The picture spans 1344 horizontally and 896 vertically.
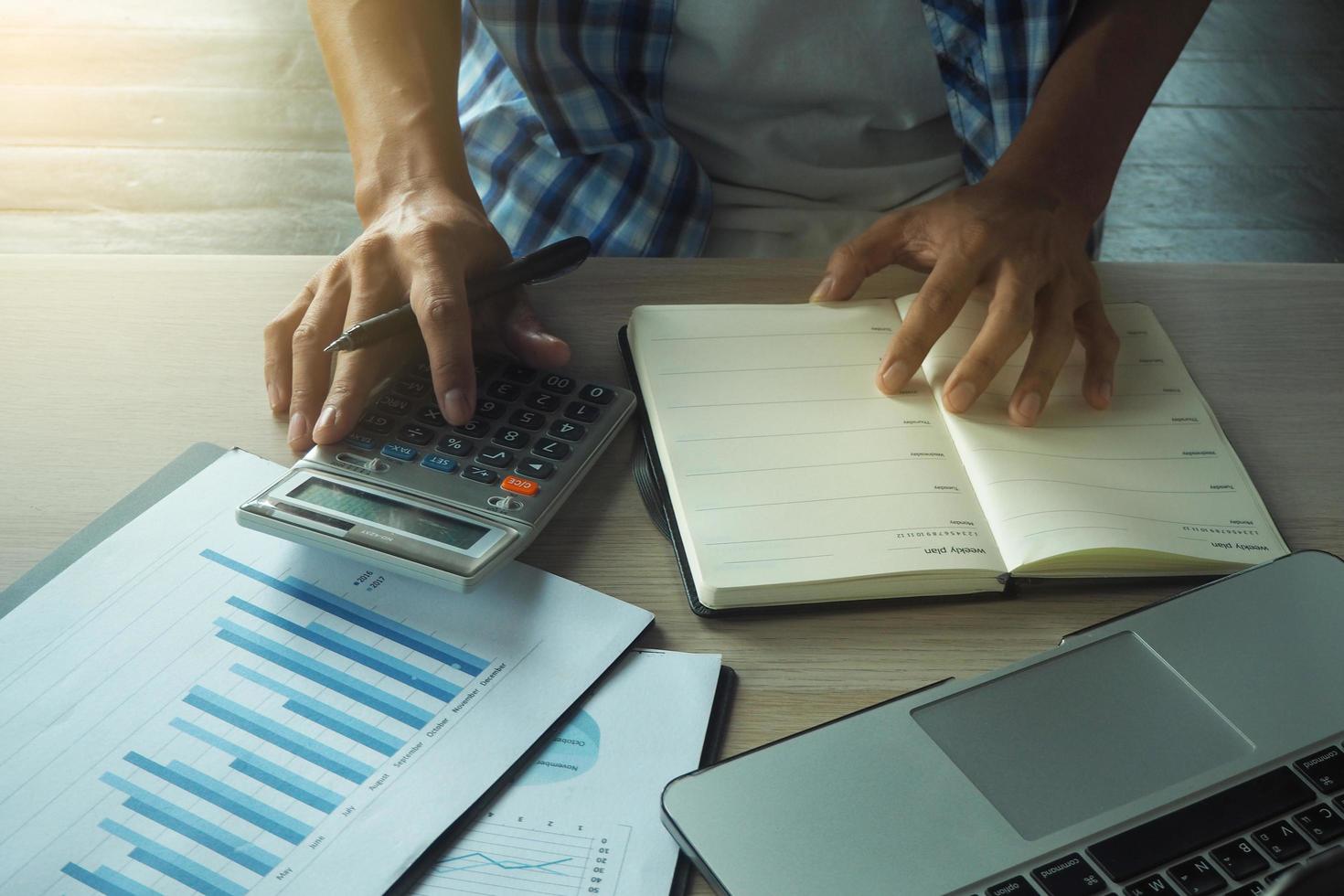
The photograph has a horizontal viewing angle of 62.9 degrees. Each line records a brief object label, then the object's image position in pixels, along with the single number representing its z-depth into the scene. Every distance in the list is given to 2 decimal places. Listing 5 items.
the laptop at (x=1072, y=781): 0.39
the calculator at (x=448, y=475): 0.52
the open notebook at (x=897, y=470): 0.53
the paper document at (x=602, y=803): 0.40
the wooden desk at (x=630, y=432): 0.51
